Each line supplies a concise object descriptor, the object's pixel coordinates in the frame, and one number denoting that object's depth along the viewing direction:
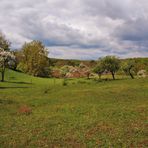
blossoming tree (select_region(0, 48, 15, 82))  52.67
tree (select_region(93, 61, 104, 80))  60.57
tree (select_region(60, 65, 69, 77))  80.89
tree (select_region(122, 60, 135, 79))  62.08
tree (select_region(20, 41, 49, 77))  71.27
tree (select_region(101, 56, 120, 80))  59.88
